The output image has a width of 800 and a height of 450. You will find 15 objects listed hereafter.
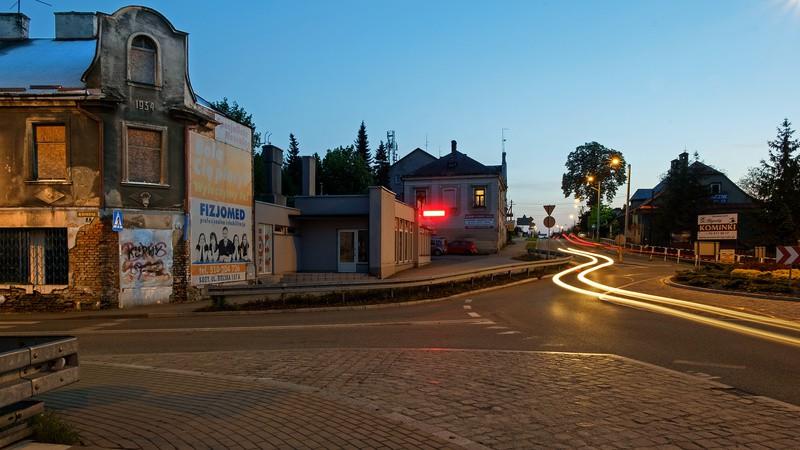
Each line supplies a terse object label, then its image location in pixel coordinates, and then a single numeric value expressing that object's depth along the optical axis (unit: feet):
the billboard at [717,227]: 89.25
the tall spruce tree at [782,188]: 133.80
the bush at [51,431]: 14.39
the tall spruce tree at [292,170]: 212.43
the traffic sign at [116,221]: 56.75
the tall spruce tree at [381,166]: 309.83
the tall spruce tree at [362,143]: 326.67
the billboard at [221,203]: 64.90
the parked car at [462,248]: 161.99
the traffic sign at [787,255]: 61.52
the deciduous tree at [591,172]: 305.53
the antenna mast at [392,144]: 372.79
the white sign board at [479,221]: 178.19
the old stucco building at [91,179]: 57.47
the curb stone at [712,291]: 56.65
